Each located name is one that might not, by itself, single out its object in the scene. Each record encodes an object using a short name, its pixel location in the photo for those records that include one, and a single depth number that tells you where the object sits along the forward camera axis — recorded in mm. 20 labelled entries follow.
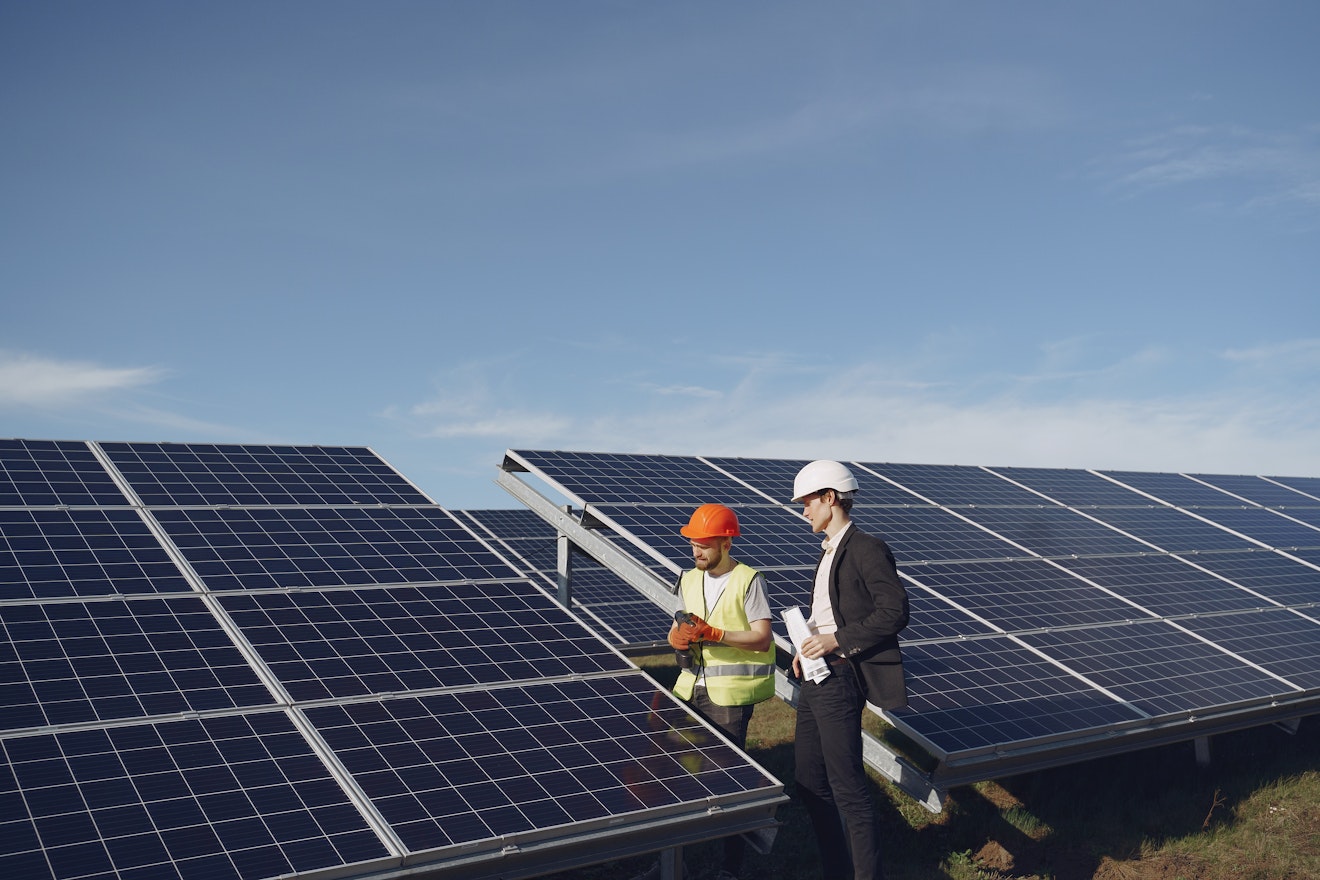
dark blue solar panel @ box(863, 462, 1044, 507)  18016
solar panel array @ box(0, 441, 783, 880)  6363
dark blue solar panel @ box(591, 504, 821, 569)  12323
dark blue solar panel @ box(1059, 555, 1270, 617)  14711
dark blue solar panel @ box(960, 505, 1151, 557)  16281
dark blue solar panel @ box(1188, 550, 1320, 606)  16438
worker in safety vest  8344
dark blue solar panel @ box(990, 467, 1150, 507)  19953
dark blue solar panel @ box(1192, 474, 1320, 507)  23683
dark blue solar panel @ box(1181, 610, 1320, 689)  13062
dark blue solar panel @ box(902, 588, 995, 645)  11758
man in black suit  7363
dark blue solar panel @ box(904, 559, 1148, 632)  12914
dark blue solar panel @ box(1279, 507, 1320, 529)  22203
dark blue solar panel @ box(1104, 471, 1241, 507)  21781
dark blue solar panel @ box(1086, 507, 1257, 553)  18062
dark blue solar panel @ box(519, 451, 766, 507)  13773
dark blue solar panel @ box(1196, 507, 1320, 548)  20031
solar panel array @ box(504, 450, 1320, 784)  10508
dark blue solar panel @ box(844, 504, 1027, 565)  14531
